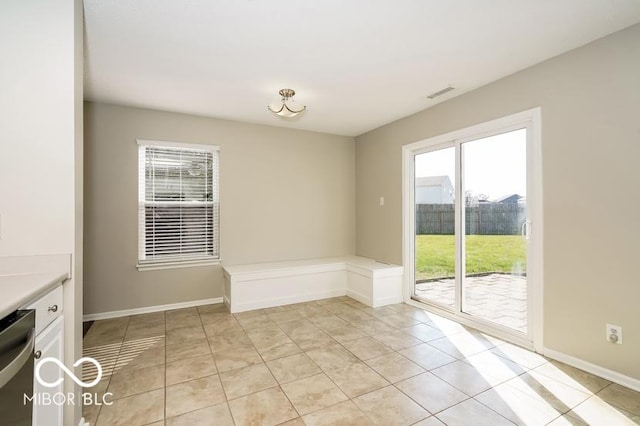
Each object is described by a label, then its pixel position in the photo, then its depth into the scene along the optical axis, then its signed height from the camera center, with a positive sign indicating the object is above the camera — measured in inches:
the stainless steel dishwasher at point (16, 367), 40.0 -21.6
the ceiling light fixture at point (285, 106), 127.6 +47.2
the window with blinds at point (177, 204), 147.7 +4.8
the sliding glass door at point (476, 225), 112.1 -5.3
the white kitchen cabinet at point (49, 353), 49.6 -25.3
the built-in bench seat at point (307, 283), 150.6 -37.3
